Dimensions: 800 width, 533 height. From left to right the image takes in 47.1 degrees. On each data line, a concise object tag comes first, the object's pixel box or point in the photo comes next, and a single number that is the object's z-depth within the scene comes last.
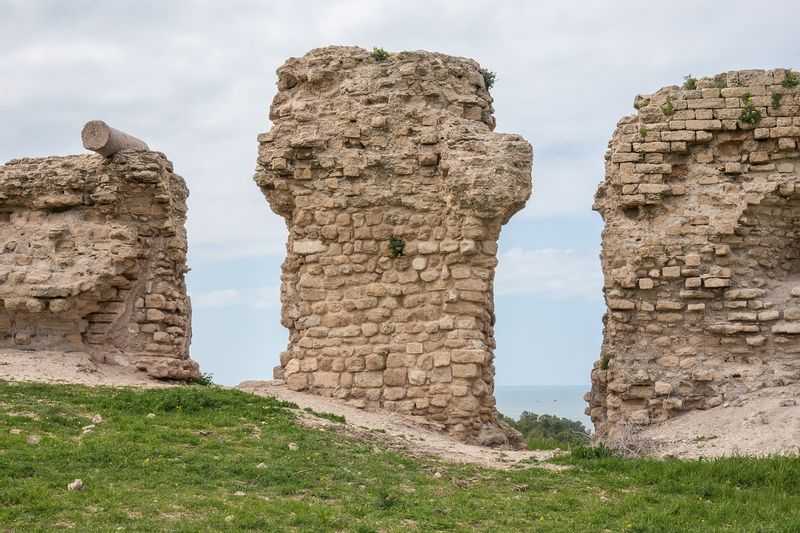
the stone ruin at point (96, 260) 12.68
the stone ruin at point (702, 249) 11.23
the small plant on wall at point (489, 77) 12.88
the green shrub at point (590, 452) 9.45
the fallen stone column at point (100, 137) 12.74
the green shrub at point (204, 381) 13.49
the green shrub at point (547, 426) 19.39
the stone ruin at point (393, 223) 11.55
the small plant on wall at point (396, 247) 11.84
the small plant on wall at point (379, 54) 12.42
